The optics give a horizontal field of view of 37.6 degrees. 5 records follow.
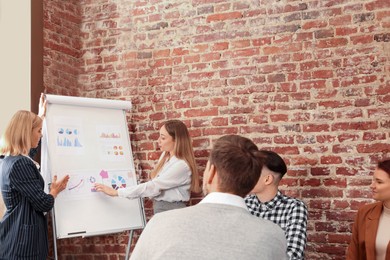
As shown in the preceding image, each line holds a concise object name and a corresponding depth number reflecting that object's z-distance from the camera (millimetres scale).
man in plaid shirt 3500
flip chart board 4203
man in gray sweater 1675
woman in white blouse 4301
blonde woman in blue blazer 3596
